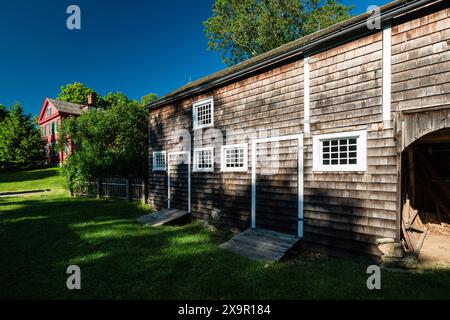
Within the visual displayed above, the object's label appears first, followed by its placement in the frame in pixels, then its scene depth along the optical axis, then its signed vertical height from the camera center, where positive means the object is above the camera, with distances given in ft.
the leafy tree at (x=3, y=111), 151.43 +32.51
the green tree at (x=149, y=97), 112.57 +31.57
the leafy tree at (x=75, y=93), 171.01 +49.58
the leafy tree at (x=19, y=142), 104.22 +9.04
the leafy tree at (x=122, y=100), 63.31 +17.11
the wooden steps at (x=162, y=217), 31.13 -7.46
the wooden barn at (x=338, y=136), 16.71 +2.23
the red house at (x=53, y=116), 111.34 +21.95
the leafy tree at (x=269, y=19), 82.28 +49.55
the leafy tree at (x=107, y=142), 54.34 +5.13
